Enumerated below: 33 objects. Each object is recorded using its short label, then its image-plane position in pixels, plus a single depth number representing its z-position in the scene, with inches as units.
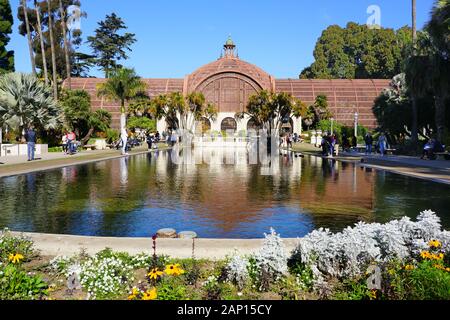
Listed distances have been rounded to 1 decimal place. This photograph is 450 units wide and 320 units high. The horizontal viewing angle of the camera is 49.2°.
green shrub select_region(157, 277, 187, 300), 185.8
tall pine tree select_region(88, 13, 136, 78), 3757.4
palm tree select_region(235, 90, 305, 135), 2185.0
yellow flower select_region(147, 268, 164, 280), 199.3
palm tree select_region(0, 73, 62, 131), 1393.9
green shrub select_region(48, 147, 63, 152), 1534.2
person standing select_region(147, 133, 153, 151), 1612.8
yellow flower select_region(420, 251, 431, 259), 216.4
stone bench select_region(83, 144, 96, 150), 1697.3
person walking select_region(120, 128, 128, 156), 1314.7
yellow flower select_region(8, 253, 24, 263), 218.2
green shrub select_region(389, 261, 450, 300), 180.7
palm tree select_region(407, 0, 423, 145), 1256.2
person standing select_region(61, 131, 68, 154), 1370.6
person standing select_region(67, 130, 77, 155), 1352.5
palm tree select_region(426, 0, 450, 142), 1047.6
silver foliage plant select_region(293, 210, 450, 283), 223.6
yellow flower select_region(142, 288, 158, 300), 169.9
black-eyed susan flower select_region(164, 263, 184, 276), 194.2
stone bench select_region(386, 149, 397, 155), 1453.4
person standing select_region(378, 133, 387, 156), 1253.7
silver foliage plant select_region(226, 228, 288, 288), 212.2
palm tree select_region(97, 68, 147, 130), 2145.7
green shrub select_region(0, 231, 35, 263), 246.2
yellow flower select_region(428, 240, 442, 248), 229.0
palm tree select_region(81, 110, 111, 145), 1786.9
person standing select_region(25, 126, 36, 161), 1056.5
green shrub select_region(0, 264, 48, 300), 186.4
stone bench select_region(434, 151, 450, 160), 1069.8
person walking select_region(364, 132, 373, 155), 1375.5
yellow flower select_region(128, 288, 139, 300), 179.3
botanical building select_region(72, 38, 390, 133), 3038.9
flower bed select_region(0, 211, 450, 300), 192.9
